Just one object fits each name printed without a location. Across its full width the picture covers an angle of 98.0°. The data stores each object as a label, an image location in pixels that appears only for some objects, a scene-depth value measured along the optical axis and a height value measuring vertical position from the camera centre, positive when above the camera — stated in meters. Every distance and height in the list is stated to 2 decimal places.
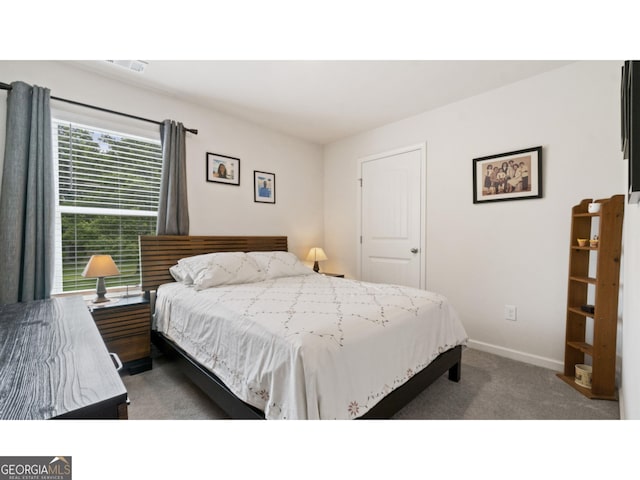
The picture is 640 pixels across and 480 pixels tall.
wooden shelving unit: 1.82 -0.44
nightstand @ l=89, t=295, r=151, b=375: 2.04 -0.74
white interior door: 3.15 +0.19
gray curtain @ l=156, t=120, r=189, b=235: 2.63 +0.48
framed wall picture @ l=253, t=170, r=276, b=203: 3.41 +0.57
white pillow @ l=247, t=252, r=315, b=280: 2.81 -0.34
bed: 1.16 -0.57
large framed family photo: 2.36 +0.52
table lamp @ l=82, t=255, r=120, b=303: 2.04 -0.29
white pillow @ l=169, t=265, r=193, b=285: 2.42 -0.39
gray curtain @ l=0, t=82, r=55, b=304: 1.89 +0.22
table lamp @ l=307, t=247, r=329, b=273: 3.75 -0.32
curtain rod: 1.91 +1.02
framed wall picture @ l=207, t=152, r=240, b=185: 3.02 +0.71
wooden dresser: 0.61 -0.39
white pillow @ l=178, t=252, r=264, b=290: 2.31 -0.33
